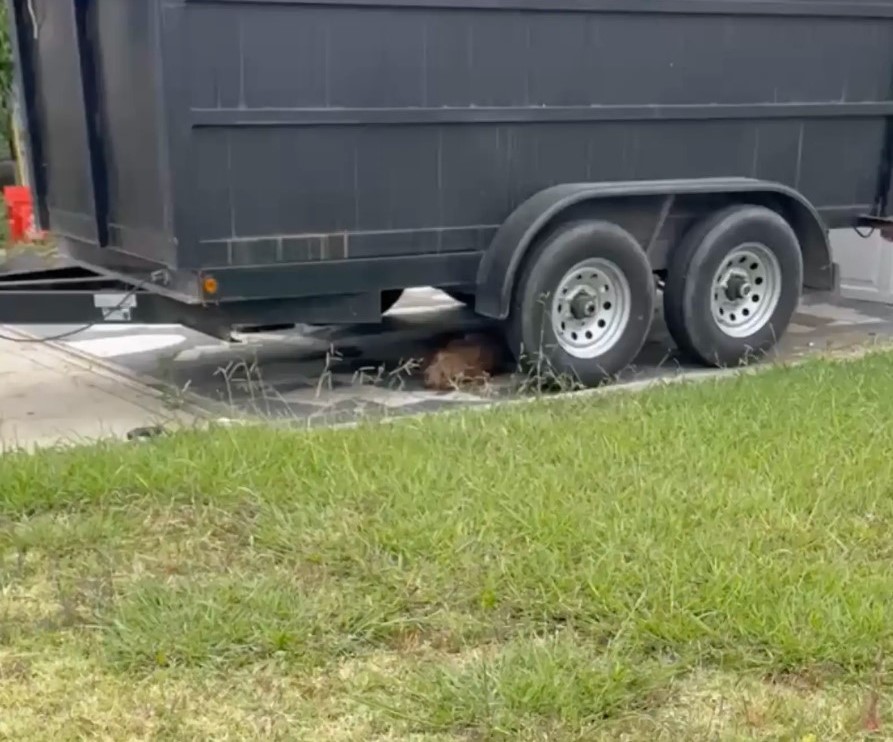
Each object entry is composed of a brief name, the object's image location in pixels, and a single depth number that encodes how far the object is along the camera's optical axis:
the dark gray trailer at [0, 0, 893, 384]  5.56
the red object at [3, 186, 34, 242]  11.02
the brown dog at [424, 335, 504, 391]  6.57
